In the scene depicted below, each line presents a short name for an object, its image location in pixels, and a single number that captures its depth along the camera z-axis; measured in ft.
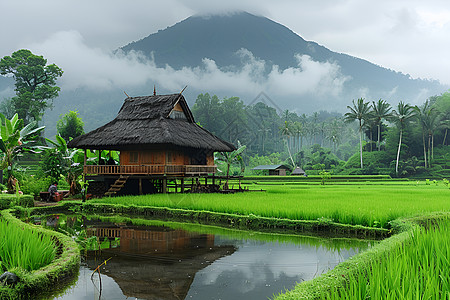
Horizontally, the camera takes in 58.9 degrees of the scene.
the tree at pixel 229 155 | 97.97
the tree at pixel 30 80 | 155.63
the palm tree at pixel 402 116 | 166.68
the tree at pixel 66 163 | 70.52
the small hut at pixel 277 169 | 175.90
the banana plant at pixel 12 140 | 59.95
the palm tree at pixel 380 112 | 178.40
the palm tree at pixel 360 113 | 175.54
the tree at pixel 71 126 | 121.49
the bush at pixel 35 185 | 64.75
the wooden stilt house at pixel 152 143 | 65.21
